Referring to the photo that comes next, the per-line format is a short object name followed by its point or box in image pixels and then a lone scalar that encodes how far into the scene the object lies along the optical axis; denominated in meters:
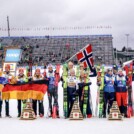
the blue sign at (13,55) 28.95
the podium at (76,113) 9.06
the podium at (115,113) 8.91
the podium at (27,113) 9.17
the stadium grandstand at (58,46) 38.81
